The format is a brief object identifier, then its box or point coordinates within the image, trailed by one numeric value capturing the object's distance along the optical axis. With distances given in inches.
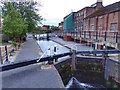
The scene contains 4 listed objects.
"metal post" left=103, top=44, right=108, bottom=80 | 283.2
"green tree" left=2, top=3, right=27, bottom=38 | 460.1
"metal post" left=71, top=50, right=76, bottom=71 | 288.3
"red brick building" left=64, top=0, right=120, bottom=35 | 507.1
